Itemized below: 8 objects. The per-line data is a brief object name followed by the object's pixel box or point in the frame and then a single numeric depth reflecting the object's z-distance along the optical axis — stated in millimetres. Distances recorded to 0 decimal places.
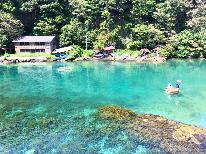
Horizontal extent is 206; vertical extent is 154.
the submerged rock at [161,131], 12916
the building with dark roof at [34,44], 34909
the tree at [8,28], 34616
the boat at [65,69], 29329
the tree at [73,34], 35689
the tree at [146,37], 34518
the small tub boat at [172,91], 20724
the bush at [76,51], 34291
